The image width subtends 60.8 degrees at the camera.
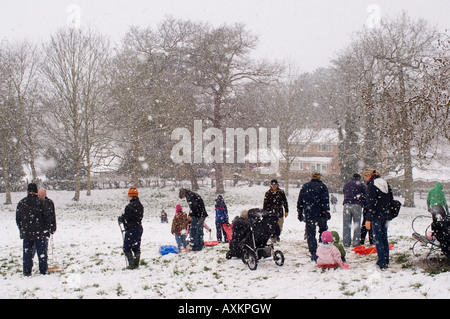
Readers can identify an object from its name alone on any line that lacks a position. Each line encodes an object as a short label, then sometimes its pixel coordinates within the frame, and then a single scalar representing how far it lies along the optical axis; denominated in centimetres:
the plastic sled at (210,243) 1067
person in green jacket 949
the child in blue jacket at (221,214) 1096
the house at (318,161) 4322
